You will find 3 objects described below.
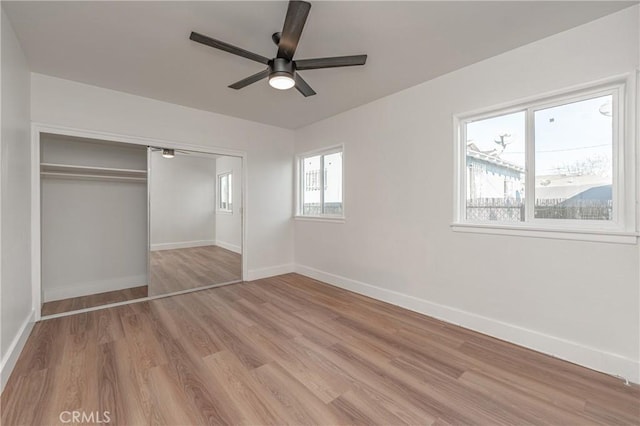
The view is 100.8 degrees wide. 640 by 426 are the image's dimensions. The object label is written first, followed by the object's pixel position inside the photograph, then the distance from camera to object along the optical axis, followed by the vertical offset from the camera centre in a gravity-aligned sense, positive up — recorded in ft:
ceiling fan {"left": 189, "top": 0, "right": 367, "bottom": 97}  5.51 +3.79
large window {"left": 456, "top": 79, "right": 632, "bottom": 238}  6.54 +1.36
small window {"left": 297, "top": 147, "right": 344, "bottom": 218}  13.78 +1.55
